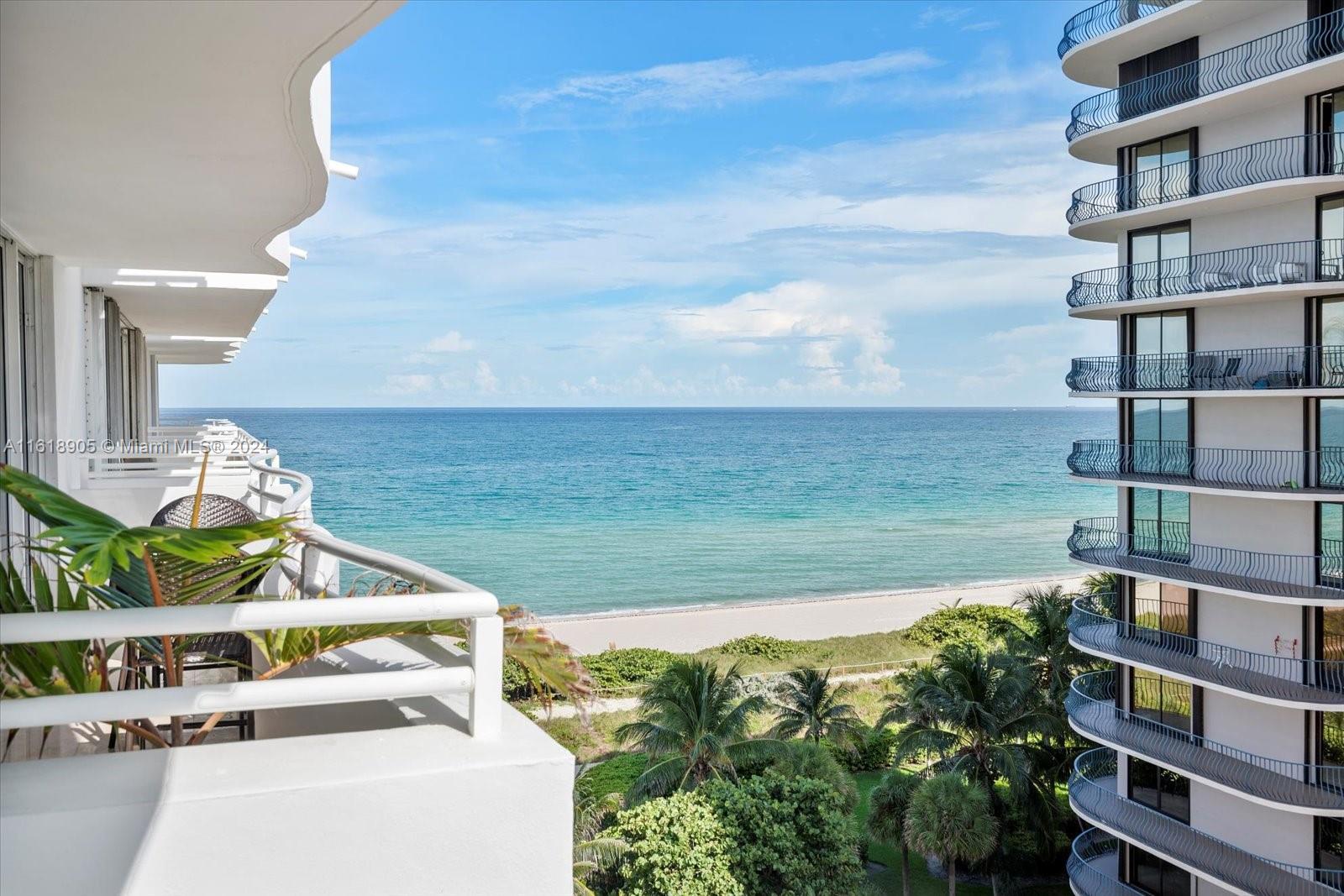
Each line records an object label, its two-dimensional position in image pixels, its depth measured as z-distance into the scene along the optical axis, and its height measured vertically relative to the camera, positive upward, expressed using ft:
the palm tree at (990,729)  74.38 -21.35
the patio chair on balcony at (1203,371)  60.95 +3.75
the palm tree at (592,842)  56.54 -22.58
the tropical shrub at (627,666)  106.63 -23.54
